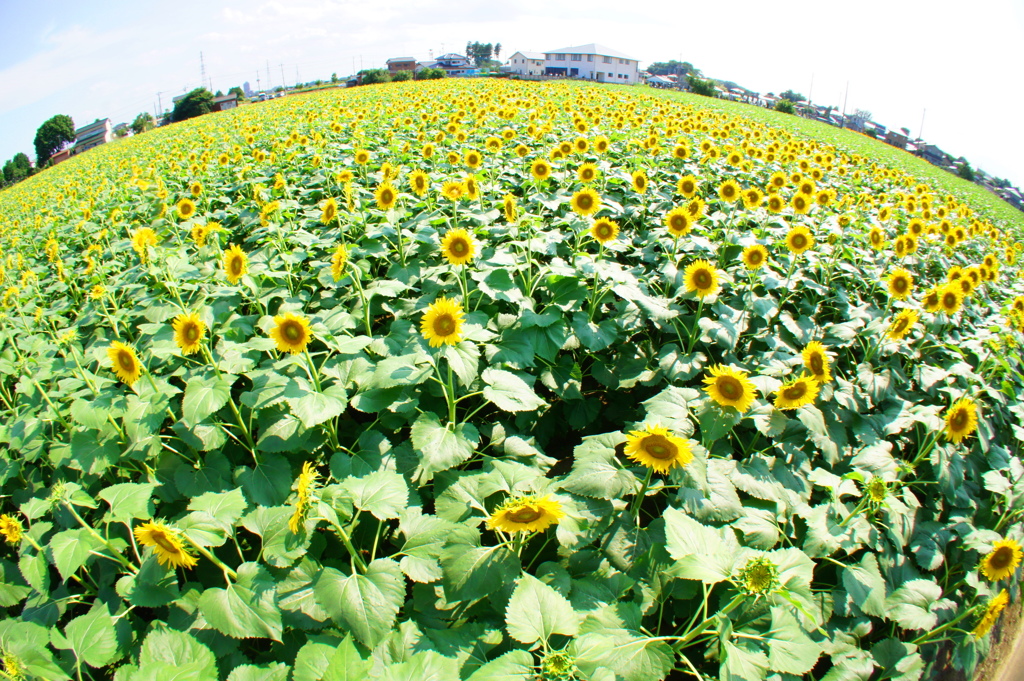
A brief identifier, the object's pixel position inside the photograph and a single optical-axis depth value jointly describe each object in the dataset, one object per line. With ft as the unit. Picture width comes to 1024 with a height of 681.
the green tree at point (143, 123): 158.51
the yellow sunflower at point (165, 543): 5.79
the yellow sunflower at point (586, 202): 13.29
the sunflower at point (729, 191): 16.46
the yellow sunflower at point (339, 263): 9.75
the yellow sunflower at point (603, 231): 12.03
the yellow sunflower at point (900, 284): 12.66
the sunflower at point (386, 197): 13.44
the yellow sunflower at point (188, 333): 8.09
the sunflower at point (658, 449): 6.52
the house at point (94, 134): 177.60
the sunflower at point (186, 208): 15.99
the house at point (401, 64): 350.97
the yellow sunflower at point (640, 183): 16.76
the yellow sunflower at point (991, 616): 7.42
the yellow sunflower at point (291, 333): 7.64
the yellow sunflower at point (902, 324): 10.89
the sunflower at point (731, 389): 7.77
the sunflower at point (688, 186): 16.42
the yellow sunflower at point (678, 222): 12.99
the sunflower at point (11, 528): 7.34
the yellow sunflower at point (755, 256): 12.22
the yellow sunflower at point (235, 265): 9.99
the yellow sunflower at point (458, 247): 10.11
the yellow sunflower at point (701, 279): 10.60
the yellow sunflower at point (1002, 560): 8.06
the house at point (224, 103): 163.99
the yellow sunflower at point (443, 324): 7.87
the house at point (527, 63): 290.35
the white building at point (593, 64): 283.18
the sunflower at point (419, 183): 14.92
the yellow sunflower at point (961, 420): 9.25
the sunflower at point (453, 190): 13.72
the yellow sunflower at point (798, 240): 13.61
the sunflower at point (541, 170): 15.69
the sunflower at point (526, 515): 5.67
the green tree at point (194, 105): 151.74
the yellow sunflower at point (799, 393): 8.66
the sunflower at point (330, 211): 13.62
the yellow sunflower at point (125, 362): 8.09
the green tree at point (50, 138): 222.69
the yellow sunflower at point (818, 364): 9.09
